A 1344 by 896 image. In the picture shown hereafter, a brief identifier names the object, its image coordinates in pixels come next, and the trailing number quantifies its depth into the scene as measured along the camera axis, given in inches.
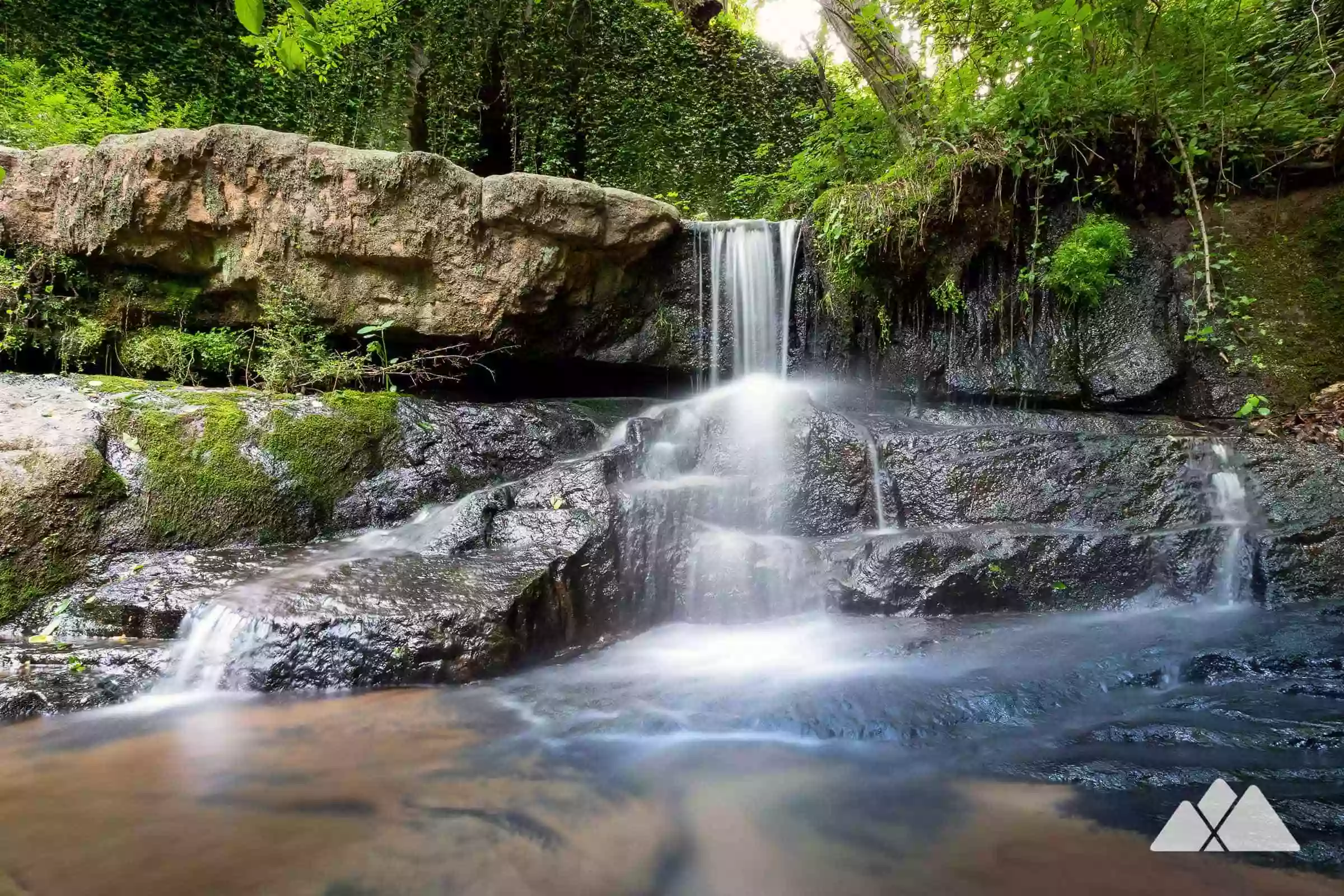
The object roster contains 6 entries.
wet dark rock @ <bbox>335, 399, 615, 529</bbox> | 190.9
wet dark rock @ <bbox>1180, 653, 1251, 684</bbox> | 116.6
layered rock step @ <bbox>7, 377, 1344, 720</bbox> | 127.9
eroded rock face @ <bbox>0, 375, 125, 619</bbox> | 138.2
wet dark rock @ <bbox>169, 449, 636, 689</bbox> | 120.9
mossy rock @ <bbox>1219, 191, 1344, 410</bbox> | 207.8
